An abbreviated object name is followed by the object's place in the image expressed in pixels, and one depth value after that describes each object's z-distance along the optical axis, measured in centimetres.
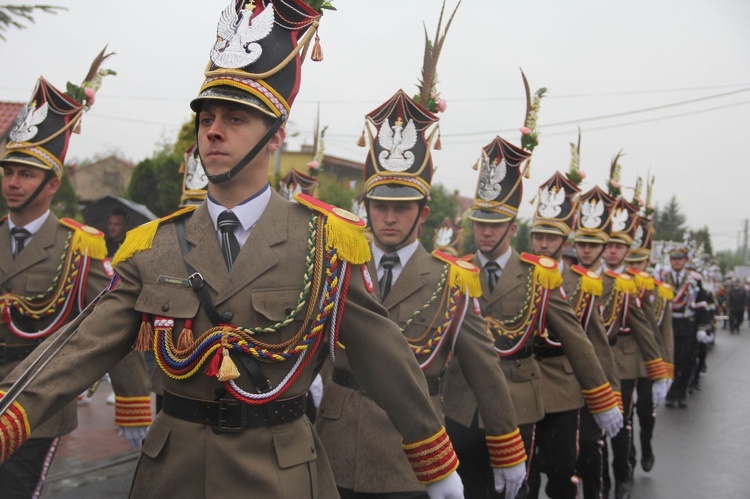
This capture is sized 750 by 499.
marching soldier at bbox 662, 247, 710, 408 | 1282
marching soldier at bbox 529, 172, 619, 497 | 599
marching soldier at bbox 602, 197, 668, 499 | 765
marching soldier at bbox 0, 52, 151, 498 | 393
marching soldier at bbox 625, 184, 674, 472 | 845
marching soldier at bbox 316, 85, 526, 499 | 395
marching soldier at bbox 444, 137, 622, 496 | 533
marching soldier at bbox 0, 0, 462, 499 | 251
